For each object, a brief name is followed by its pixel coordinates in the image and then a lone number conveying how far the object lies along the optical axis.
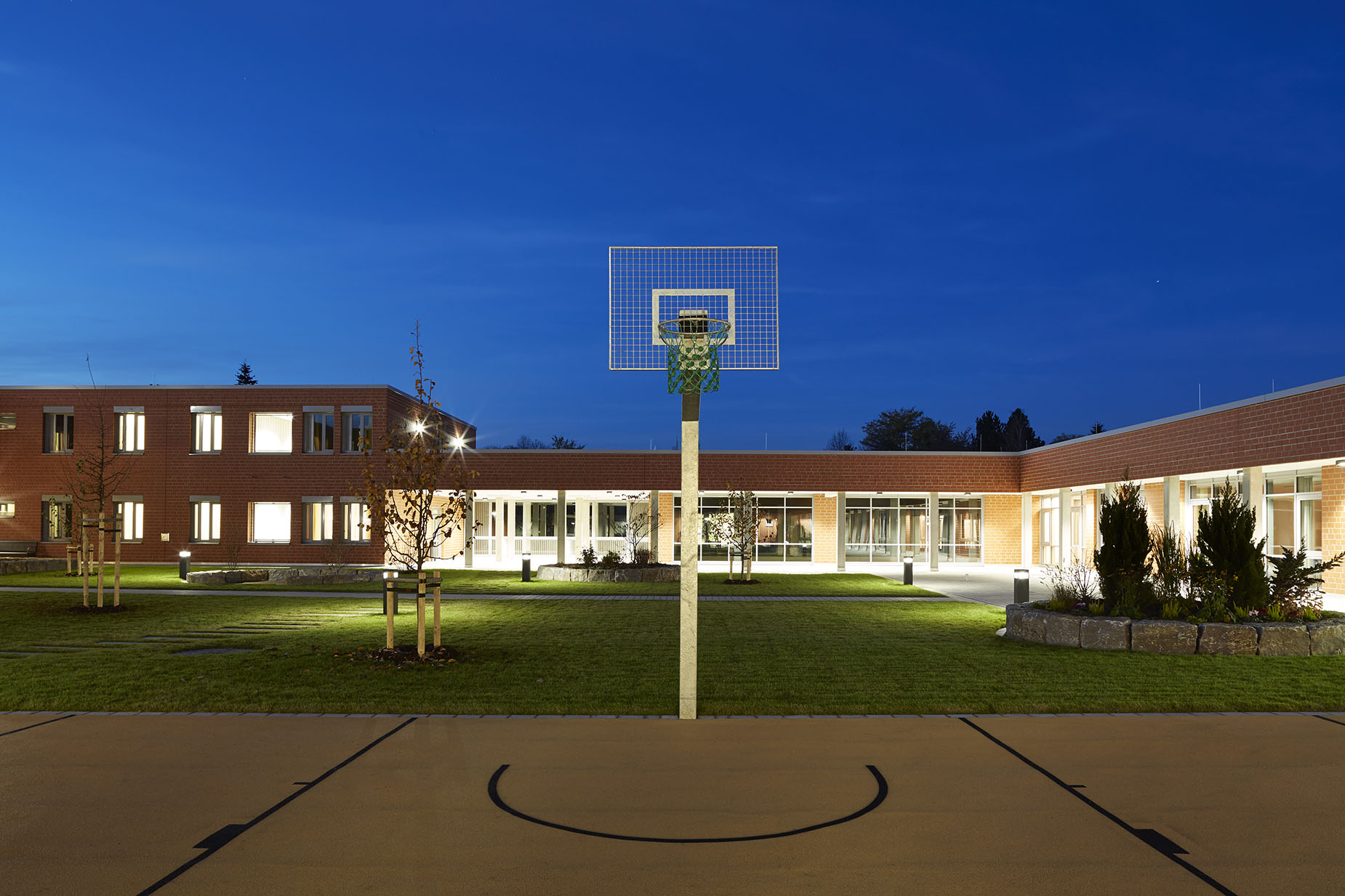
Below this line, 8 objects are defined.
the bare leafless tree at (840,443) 95.84
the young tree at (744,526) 25.00
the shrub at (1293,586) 12.10
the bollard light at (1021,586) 16.36
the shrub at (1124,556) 12.33
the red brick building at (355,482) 31.61
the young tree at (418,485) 10.90
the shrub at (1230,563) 12.02
